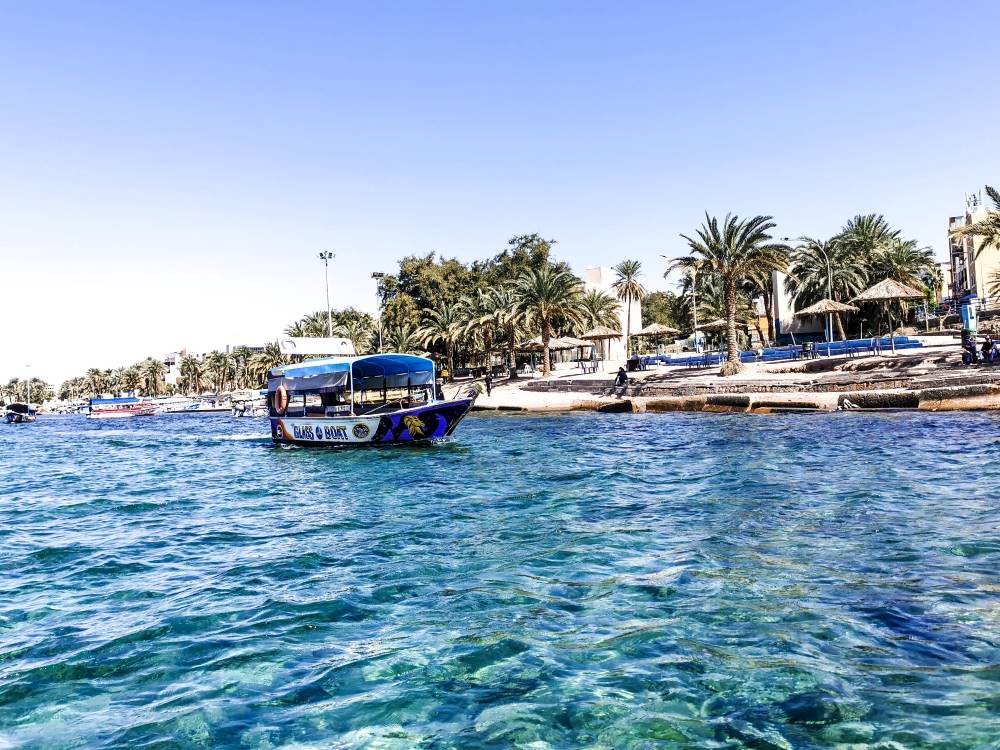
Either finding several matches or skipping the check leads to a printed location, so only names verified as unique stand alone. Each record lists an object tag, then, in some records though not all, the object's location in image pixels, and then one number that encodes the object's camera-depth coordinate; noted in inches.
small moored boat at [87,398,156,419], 3565.5
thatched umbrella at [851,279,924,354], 1561.3
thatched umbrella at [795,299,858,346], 1665.8
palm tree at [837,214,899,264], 2250.2
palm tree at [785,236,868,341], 2130.9
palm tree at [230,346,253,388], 4741.6
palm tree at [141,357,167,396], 5708.7
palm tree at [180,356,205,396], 5337.1
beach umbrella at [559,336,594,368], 2192.4
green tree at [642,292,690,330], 3174.2
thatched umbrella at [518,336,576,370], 2207.2
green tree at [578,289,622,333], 2581.2
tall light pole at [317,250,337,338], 2699.3
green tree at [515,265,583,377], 2075.5
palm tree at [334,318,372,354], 2933.1
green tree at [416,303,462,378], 2524.6
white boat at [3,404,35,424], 3257.9
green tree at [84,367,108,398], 6569.9
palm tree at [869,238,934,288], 2161.3
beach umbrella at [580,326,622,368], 2060.4
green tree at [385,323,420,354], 2662.4
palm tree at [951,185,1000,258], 1338.6
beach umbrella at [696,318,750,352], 1811.0
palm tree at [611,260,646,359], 2888.8
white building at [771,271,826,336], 2298.2
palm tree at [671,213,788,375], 1620.3
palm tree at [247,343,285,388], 3782.0
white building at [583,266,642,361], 2867.9
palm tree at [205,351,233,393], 4909.0
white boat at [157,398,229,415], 3339.1
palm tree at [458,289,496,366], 2306.8
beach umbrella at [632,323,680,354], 2018.2
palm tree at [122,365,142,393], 5861.2
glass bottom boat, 1010.7
